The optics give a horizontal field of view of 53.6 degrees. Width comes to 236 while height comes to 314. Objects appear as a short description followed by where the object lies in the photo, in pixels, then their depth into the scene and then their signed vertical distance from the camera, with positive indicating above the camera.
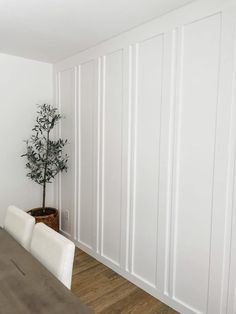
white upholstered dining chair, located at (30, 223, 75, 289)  1.21 -0.65
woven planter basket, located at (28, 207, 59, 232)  2.84 -1.02
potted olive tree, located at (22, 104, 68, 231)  2.93 -0.28
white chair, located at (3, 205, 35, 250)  1.59 -0.65
